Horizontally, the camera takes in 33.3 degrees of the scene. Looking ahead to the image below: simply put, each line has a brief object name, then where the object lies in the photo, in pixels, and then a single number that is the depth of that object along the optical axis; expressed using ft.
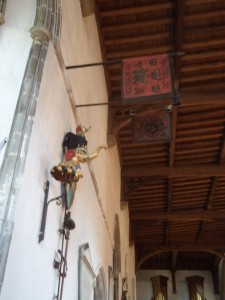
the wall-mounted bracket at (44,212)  8.30
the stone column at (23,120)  6.64
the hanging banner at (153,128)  21.08
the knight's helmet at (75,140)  10.11
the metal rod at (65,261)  9.33
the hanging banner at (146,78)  12.03
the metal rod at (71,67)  11.13
